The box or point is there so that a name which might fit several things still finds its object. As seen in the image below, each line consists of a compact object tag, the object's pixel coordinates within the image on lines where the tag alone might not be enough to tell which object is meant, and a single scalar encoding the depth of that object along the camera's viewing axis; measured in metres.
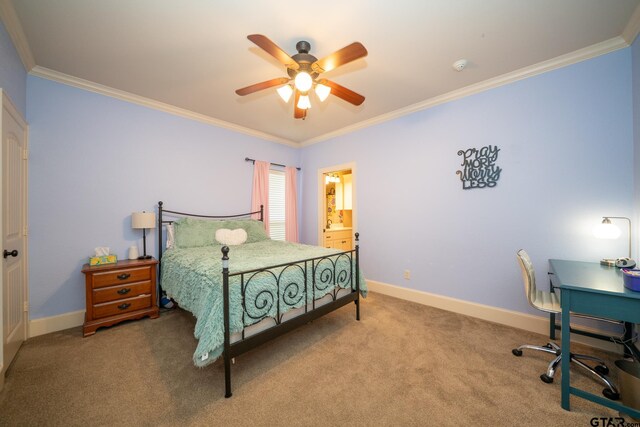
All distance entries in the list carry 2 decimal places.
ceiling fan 1.72
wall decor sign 2.90
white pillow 3.62
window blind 4.85
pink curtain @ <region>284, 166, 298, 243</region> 5.00
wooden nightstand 2.59
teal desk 1.45
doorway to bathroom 4.92
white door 2.00
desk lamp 2.06
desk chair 1.79
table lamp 3.01
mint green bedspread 1.77
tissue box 2.77
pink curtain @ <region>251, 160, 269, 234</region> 4.55
